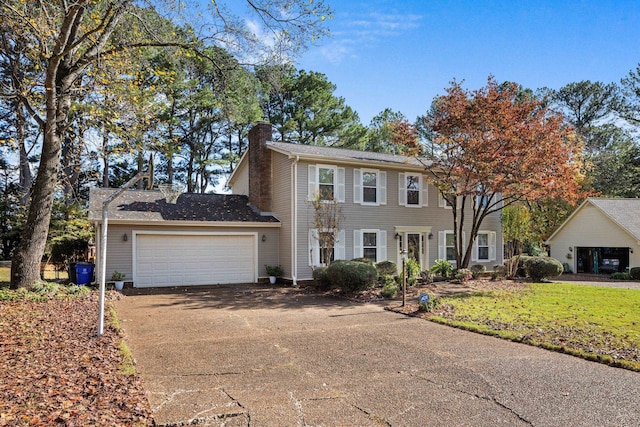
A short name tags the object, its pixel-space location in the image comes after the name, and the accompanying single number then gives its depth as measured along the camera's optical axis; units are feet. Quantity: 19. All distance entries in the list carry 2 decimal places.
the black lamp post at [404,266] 35.24
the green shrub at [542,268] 55.57
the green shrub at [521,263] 58.94
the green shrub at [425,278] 51.01
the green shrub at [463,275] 52.24
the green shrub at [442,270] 54.19
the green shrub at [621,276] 66.95
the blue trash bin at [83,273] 45.83
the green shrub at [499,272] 56.80
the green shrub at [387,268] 50.08
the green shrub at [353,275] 41.93
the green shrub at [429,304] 32.89
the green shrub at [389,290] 40.34
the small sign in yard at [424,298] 32.83
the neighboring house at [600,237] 71.77
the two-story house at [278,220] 48.98
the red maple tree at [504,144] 48.21
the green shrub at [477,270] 57.11
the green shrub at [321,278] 46.17
